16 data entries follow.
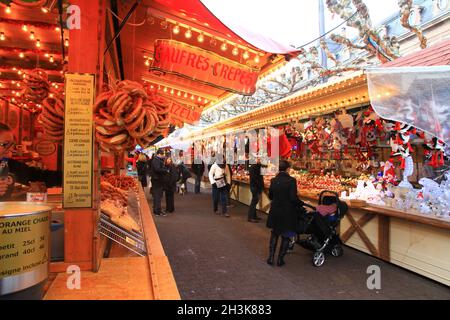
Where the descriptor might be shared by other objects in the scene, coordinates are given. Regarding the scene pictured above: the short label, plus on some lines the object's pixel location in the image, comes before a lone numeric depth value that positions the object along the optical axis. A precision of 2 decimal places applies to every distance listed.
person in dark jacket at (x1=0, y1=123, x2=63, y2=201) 2.37
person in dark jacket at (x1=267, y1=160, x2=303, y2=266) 5.13
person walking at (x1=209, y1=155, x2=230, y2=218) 9.57
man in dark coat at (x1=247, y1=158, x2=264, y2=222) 8.71
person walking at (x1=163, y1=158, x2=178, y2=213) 9.76
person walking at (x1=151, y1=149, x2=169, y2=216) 9.52
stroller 5.33
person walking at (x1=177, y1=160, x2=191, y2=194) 15.34
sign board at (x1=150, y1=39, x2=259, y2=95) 4.32
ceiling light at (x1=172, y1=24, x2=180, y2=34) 4.36
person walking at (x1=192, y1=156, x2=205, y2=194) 15.46
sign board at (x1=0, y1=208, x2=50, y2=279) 1.22
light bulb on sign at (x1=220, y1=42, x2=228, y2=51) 4.68
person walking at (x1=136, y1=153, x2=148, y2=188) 14.71
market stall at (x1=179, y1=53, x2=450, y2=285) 4.77
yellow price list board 2.07
